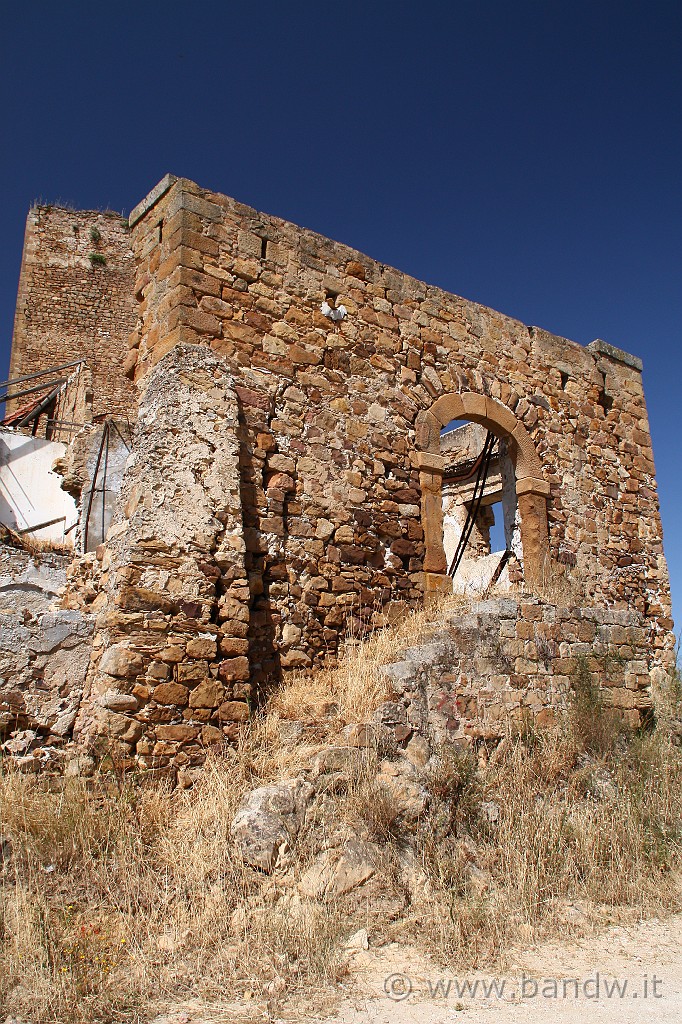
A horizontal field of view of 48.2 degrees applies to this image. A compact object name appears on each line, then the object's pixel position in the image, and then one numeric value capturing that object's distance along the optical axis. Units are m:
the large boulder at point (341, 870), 3.63
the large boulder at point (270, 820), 3.81
